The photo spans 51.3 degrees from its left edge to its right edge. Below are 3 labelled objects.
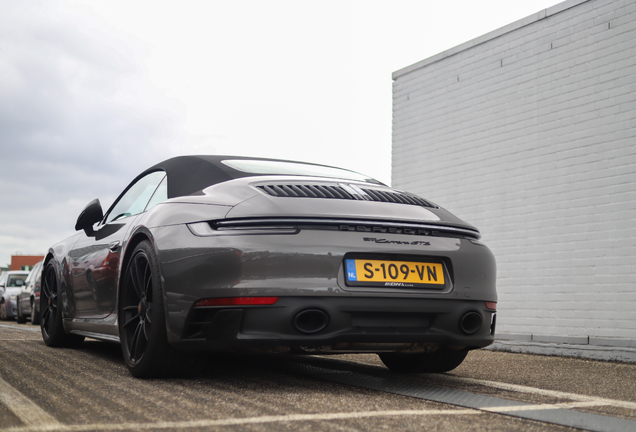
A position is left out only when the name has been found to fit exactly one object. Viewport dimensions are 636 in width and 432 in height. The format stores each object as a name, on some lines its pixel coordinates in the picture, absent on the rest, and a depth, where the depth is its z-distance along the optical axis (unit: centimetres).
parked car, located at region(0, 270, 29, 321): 1747
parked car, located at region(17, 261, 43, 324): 1422
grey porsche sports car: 316
